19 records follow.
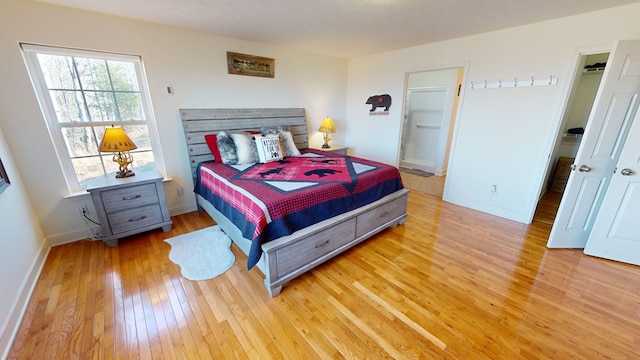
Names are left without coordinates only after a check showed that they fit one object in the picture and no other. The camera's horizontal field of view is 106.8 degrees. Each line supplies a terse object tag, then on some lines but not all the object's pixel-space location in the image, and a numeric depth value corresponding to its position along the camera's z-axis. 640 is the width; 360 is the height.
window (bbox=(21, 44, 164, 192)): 2.21
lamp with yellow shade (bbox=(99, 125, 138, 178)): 2.20
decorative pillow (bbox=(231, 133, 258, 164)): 2.88
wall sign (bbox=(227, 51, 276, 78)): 3.12
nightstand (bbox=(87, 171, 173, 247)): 2.25
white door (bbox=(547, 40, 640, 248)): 1.92
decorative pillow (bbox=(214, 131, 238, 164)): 2.86
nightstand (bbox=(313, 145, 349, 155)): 4.22
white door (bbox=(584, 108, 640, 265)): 2.00
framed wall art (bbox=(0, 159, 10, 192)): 1.72
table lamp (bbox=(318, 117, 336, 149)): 4.16
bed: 1.75
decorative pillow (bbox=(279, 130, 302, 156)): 3.27
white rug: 2.05
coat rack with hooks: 2.48
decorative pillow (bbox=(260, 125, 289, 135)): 3.30
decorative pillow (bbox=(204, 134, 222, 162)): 2.98
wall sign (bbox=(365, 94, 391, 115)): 4.04
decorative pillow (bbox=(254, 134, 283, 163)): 2.94
